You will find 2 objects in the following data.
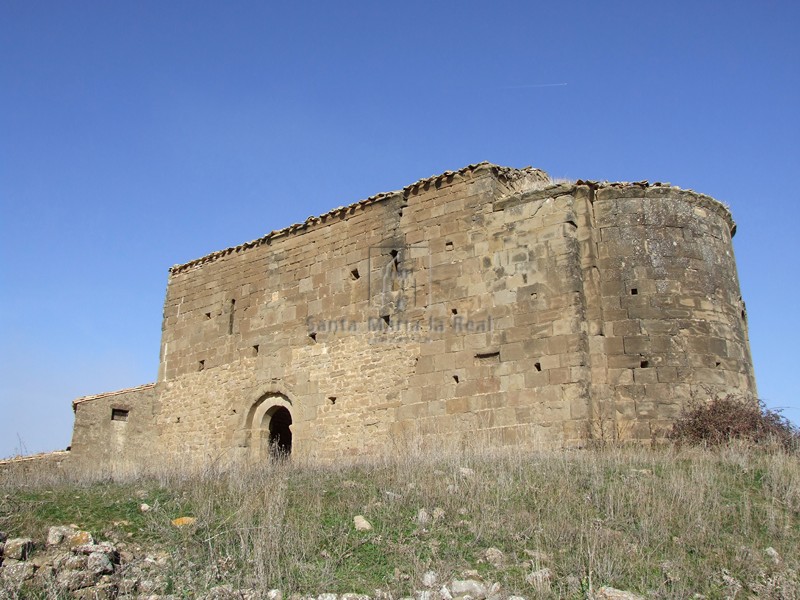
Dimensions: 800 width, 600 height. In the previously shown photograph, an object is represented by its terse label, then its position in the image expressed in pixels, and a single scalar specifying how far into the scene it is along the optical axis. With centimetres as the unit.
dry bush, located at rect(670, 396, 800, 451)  1063
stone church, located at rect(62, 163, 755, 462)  1151
